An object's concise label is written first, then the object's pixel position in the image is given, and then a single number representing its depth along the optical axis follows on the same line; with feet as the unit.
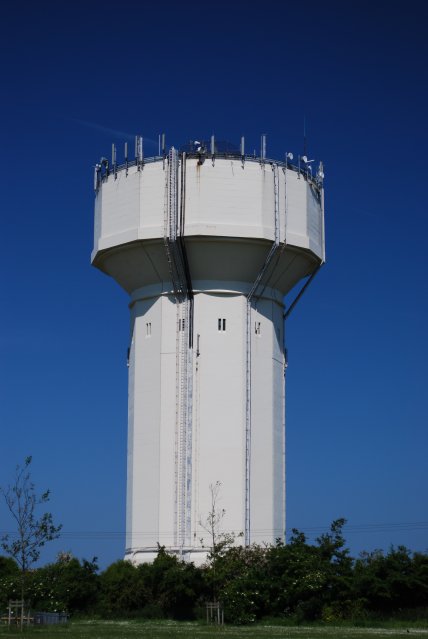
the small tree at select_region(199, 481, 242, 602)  187.62
